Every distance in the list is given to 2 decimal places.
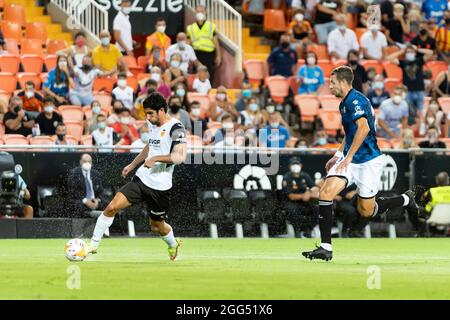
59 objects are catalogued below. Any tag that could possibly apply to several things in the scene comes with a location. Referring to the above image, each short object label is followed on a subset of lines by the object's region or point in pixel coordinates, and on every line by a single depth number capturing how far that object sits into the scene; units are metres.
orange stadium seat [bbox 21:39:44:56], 28.11
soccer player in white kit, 15.16
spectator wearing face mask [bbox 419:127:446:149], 26.00
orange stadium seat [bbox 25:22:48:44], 28.80
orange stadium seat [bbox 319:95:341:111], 28.52
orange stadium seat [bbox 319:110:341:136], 27.70
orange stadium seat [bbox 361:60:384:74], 30.72
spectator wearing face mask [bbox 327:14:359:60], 30.55
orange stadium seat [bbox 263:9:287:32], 31.88
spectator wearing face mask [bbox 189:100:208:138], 25.50
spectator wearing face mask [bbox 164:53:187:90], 27.23
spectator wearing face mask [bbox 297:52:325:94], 28.94
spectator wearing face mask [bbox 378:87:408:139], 28.05
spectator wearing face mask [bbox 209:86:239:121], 26.69
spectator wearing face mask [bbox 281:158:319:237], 23.48
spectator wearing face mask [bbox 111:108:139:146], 24.42
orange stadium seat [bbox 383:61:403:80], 30.70
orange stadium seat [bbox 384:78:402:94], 30.14
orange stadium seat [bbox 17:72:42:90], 26.41
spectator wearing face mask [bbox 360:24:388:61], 31.25
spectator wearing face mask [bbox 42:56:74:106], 25.86
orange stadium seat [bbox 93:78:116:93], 27.28
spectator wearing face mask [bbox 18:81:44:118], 25.06
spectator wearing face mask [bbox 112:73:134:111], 26.28
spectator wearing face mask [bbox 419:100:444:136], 28.08
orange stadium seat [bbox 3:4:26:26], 28.88
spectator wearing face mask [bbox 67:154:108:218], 22.31
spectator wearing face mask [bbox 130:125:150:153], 23.05
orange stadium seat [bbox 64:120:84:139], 24.77
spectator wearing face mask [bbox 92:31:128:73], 27.53
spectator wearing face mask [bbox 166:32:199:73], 28.30
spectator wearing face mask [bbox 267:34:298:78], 29.50
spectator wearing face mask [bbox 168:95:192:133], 25.25
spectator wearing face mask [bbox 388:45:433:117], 29.69
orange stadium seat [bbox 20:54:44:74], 27.20
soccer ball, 14.94
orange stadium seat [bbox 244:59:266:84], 29.85
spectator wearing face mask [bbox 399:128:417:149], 25.69
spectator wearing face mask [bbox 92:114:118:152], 24.02
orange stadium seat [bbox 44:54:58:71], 27.25
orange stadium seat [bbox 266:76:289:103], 28.99
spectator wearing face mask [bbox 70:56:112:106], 26.23
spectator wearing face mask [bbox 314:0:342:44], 31.50
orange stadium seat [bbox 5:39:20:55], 27.81
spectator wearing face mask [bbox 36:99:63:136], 24.41
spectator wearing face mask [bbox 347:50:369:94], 29.14
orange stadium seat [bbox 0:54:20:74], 27.02
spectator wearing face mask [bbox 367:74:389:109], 28.92
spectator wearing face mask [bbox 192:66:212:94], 27.88
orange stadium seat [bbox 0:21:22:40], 28.41
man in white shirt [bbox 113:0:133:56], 28.98
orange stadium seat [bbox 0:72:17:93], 26.34
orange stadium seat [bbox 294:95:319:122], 28.42
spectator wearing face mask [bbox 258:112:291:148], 25.31
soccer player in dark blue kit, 15.02
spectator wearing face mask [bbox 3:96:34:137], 24.20
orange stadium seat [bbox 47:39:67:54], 28.27
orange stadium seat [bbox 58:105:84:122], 25.48
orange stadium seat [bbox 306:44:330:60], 30.67
